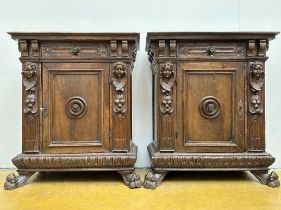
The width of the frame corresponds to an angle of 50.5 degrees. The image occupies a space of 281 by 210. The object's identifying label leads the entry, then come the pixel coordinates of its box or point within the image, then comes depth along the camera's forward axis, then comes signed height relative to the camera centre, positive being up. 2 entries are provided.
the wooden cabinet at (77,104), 1.96 +0.00
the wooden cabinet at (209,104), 1.97 -0.01
